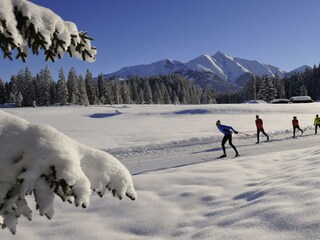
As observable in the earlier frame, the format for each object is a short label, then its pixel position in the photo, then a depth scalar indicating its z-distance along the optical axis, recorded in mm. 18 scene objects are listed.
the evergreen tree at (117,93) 106400
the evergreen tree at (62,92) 85375
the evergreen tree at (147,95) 120025
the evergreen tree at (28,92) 89188
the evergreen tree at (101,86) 104688
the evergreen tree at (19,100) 86950
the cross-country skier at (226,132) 15711
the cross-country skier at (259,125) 20897
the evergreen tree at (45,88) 89000
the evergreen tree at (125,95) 110375
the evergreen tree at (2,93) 98944
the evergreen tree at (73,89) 89800
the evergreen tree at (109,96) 102625
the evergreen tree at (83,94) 90562
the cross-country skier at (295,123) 23016
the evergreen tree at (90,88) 97994
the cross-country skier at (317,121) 24156
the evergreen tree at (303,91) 102125
